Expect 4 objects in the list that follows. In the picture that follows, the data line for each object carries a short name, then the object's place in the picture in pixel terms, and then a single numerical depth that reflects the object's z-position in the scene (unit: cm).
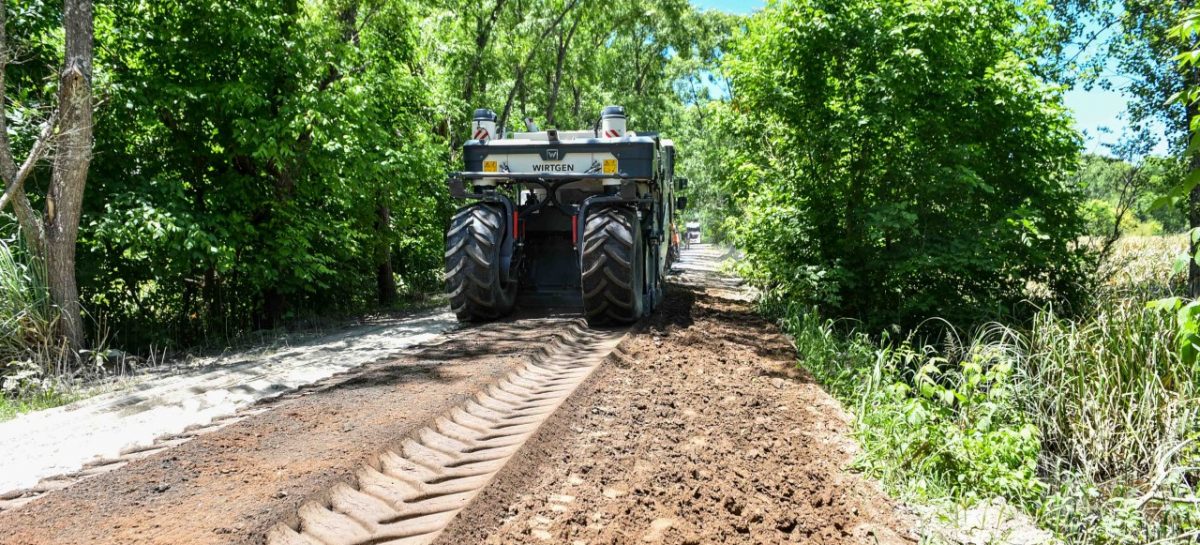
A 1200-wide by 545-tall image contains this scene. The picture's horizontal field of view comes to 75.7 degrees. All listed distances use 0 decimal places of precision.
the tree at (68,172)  689
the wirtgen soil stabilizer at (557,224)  834
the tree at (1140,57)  1235
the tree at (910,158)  888
